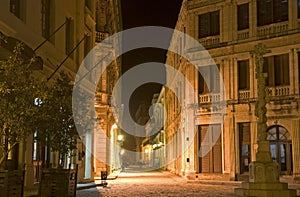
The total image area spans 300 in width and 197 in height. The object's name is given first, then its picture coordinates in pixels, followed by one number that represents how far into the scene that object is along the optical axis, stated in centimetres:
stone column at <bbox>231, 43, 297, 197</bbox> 1630
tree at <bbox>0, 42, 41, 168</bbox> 1113
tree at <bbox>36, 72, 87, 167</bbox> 1351
